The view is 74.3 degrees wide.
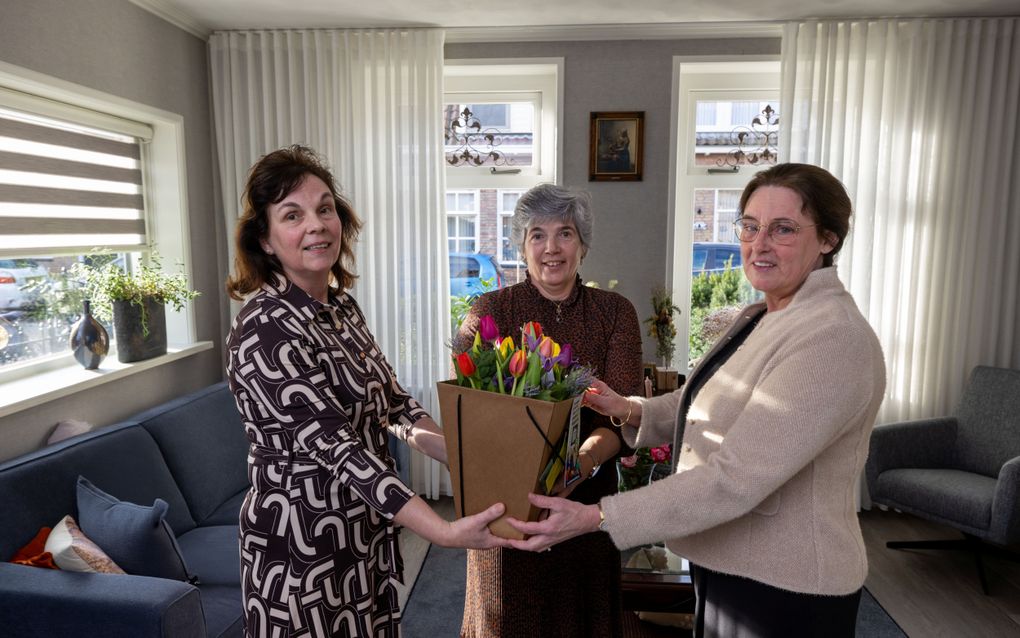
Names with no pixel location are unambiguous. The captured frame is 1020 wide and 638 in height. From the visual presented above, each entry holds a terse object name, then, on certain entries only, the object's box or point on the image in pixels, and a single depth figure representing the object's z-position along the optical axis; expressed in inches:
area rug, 107.1
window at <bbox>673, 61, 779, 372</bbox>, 156.3
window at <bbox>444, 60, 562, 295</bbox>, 159.0
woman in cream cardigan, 45.9
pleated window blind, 100.4
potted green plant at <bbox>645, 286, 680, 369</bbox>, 147.3
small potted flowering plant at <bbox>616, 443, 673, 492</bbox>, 103.0
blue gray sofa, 70.2
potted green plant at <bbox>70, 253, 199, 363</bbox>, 117.3
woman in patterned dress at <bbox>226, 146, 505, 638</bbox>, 51.3
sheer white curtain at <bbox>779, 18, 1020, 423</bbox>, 138.6
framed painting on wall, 148.2
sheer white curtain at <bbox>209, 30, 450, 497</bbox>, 146.7
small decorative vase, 112.7
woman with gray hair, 66.2
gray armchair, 120.3
